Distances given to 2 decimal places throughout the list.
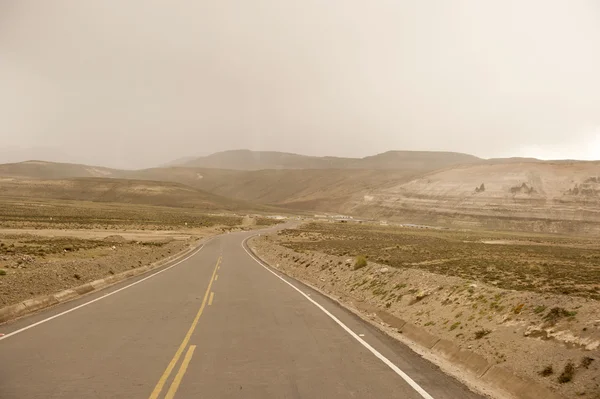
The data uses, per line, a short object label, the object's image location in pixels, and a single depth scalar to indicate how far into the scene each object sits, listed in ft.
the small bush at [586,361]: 22.57
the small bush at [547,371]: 23.47
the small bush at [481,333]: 31.45
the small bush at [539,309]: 31.20
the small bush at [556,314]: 28.50
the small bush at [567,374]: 22.21
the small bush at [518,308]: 32.54
